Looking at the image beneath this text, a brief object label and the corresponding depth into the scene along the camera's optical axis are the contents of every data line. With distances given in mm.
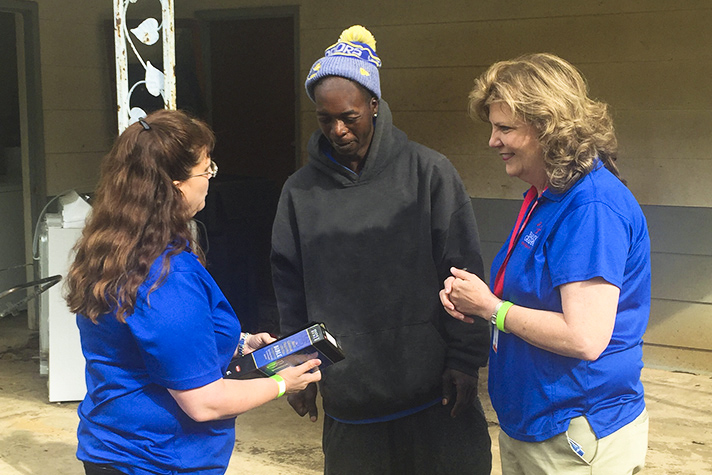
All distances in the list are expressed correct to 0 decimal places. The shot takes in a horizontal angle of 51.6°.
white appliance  4293
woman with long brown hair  1506
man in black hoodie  2139
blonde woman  1503
